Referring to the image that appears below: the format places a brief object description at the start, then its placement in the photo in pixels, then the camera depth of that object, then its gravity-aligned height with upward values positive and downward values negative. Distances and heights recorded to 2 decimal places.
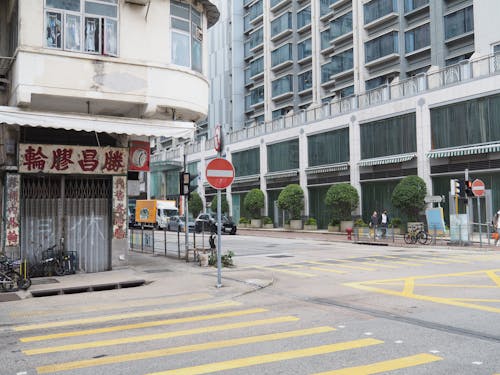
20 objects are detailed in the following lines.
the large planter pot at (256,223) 53.19 -0.83
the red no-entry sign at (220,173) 12.83 +1.02
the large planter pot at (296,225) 47.31 -0.98
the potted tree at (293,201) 46.50 +1.11
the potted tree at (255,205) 52.50 +0.97
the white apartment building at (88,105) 13.89 +3.14
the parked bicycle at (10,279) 12.48 -1.38
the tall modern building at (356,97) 33.34 +8.92
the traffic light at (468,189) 25.98 +1.03
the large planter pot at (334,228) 41.81 -1.17
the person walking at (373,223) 33.74 -0.69
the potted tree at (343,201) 40.16 +0.87
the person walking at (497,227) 25.94 -0.86
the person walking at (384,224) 32.81 -0.78
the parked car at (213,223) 42.41 -0.65
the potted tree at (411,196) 34.03 +1.01
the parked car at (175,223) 45.93 -0.61
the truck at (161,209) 45.09 +0.70
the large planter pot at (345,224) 40.62 -0.85
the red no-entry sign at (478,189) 25.75 +1.01
